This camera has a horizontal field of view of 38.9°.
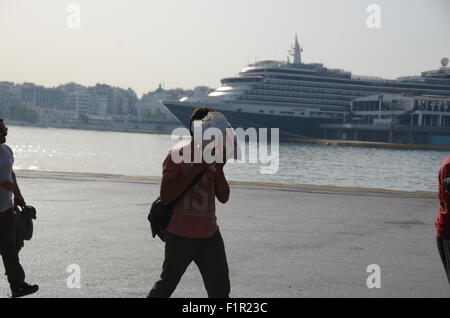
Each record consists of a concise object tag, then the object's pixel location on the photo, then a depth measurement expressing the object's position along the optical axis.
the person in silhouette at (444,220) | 4.40
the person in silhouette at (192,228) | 4.13
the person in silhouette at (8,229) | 5.43
